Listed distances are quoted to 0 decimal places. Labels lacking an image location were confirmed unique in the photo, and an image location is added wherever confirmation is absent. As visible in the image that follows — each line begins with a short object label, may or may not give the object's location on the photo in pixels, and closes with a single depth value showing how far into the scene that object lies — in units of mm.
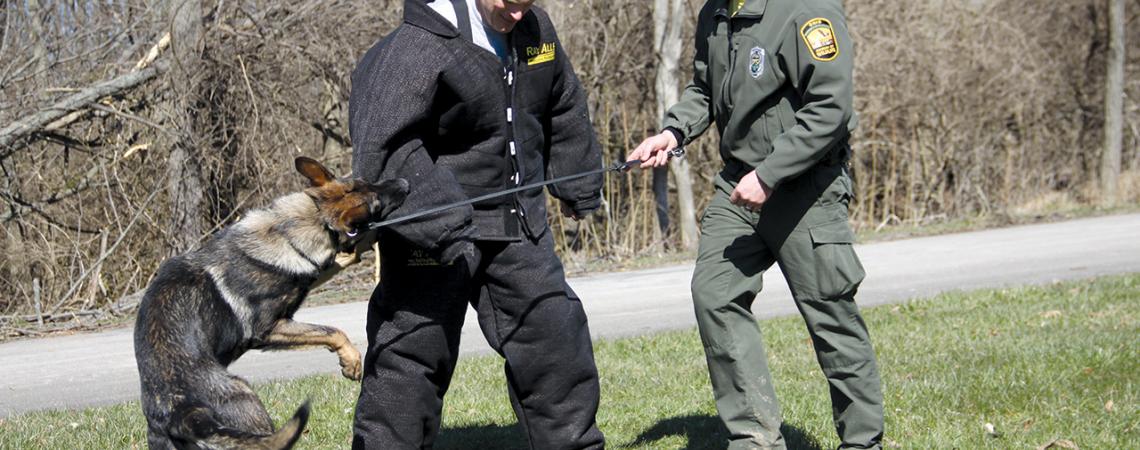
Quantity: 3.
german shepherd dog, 7723
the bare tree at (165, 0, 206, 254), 19531
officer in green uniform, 8453
